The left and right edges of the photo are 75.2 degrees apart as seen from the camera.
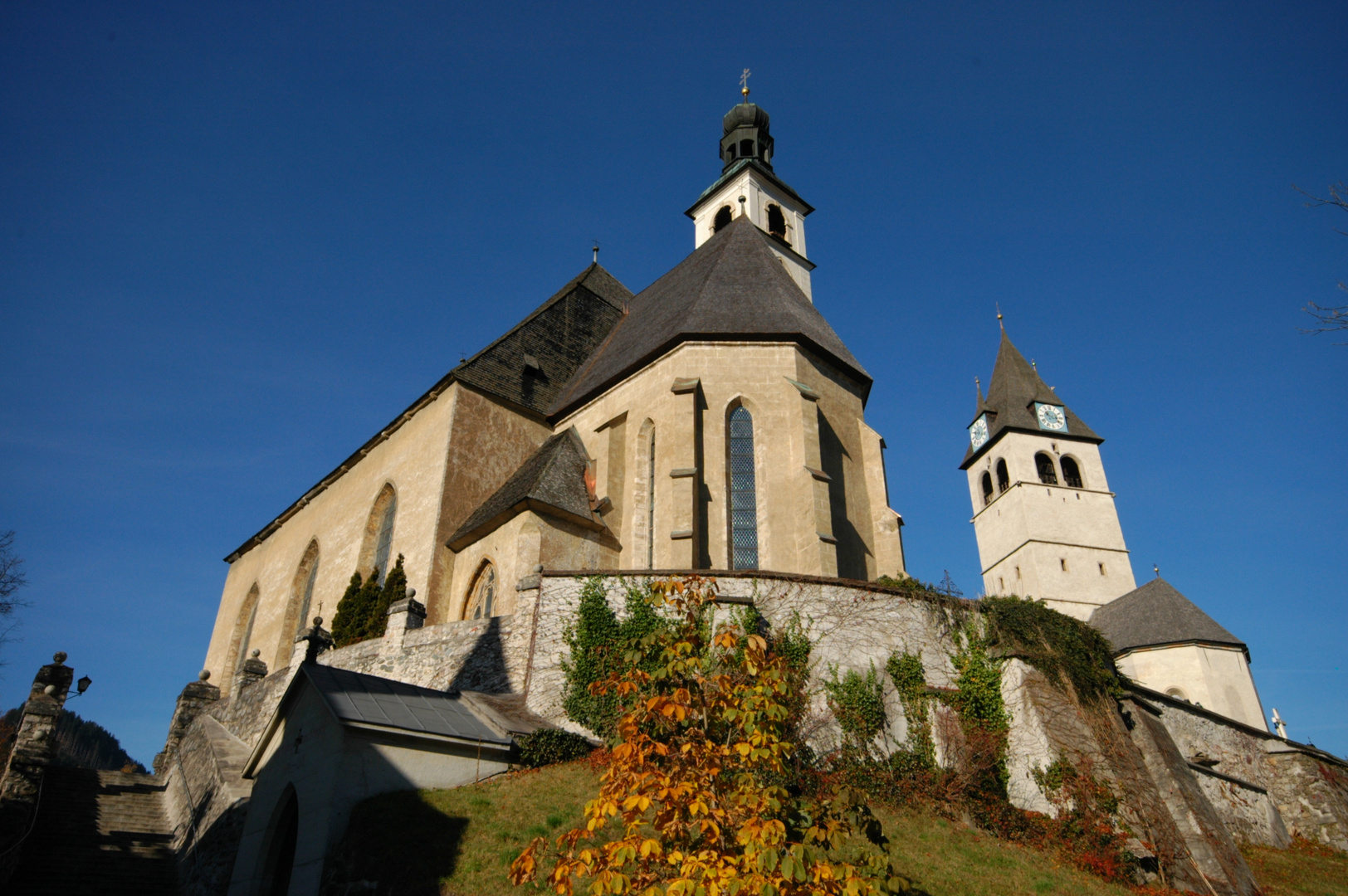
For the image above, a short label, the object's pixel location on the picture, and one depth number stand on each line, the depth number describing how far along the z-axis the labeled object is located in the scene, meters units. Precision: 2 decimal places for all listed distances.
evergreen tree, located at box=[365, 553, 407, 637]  20.30
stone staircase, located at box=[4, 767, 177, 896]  11.77
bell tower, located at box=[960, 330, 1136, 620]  38.81
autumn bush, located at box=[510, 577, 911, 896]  5.25
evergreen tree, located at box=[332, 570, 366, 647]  21.06
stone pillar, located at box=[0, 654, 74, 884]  12.64
